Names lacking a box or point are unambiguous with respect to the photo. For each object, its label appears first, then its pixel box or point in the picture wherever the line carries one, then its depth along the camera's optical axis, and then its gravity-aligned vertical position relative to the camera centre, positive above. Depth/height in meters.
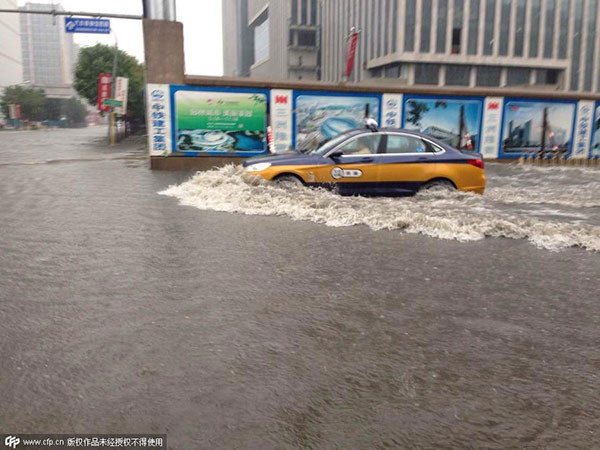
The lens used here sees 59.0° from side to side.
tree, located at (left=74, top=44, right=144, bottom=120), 51.69 +5.62
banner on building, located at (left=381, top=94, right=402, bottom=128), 17.88 +0.60
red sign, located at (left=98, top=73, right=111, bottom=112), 33.88 +2.55
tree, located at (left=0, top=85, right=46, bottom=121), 93.69 +4.52
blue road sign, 19.92 +3.78
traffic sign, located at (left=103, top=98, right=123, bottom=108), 29.06 +1.31
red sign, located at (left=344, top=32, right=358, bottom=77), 38.17 +6.24
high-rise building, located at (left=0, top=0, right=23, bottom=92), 113.94 +17.22
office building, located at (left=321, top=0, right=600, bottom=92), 55.91 +9.28
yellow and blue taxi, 10.16 -0.71
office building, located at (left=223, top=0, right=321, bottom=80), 85.31 +15.56
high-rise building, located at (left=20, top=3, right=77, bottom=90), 181.25 +25.27
